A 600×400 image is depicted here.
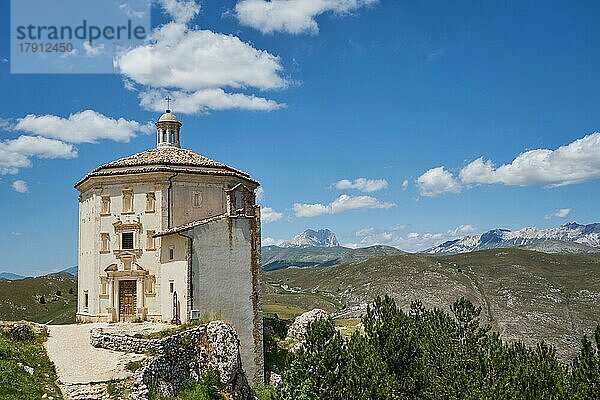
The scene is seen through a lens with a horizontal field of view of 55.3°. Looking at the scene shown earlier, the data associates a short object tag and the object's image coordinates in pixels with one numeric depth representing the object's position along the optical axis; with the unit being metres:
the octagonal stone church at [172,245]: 38.62
